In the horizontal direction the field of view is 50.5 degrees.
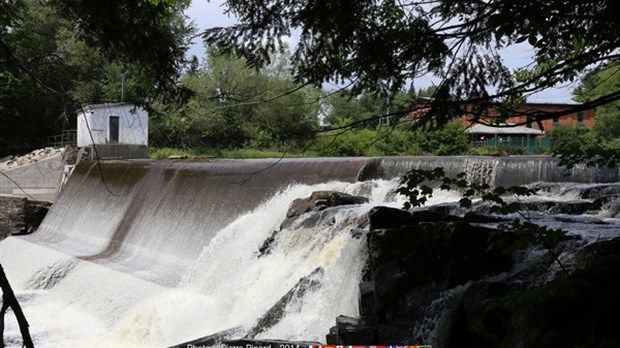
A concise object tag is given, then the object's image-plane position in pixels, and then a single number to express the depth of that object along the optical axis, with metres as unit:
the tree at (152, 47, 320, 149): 28.44
